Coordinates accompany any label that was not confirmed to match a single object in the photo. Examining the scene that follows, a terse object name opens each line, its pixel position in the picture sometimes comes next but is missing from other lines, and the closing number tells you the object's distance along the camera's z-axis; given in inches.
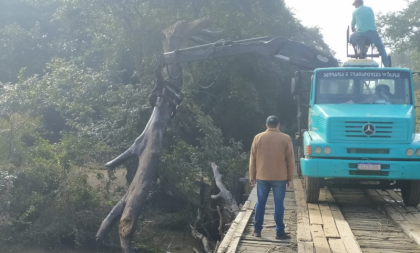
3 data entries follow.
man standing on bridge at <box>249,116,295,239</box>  263.0
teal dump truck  326.3
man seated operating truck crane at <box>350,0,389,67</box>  405.1
